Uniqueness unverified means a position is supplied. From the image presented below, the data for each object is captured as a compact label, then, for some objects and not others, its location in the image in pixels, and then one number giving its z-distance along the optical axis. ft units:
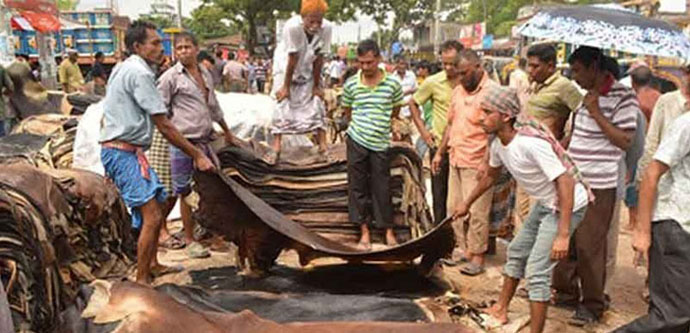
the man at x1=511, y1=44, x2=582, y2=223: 15.11
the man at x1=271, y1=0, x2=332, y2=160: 18.93
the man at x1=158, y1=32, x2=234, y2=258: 17.25
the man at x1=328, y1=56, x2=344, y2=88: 67.36
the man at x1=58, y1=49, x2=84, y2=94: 44.32
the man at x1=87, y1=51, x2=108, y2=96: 46.03
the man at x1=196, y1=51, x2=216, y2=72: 27.88
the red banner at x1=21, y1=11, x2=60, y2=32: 57.16
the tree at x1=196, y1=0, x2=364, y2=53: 106.73
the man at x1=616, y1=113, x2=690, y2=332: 10.17
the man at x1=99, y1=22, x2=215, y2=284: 14.23
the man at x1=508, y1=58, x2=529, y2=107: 30.68
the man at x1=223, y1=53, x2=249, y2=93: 62.23
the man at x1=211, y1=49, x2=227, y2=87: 55.98
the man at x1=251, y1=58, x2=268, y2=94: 76.13
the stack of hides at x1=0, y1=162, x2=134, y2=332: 10.35
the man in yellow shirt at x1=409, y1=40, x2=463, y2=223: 19.13
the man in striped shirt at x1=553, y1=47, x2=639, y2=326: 13.34
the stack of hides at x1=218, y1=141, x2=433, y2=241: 17.44
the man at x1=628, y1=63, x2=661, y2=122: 20.08
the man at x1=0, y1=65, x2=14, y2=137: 29.99
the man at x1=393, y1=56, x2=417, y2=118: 33.53
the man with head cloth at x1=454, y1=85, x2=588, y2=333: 11.68
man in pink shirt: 17.40
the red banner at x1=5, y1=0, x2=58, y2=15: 57.82
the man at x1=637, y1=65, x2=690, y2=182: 16.01
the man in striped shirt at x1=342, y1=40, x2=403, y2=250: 16.65
